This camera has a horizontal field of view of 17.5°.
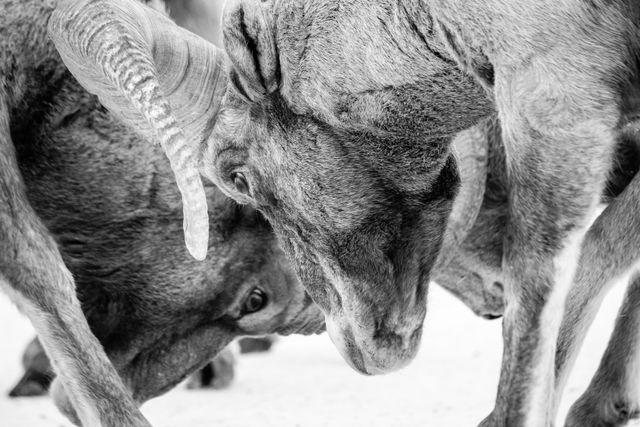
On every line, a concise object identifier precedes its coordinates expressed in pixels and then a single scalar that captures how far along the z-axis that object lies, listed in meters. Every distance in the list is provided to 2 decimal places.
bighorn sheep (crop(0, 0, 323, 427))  7.66
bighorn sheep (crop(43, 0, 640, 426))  6.22
